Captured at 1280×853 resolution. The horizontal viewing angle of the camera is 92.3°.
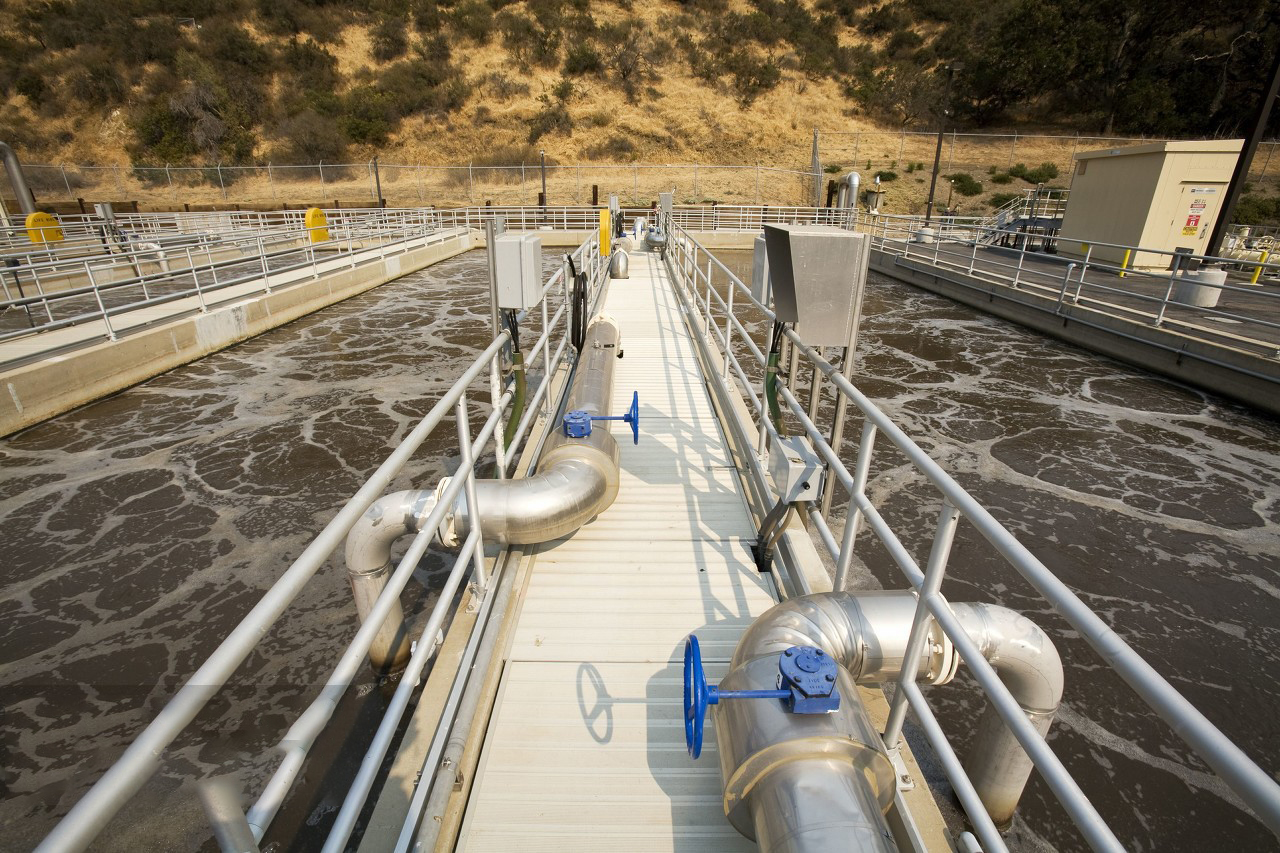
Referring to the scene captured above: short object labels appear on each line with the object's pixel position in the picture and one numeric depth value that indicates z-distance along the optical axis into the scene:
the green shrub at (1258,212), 25.95
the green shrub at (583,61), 48.78
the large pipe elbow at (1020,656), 2.43
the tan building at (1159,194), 14.94
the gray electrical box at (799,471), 3.30
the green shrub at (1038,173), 36.09
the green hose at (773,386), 4.34
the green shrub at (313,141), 44.12
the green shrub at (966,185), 36.25
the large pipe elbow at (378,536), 3.22
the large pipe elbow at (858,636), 2.35
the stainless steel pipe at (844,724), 1.80
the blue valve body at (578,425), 4.11
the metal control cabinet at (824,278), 3.20
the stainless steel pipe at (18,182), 19.48
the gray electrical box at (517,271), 4.27
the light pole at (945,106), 24.60
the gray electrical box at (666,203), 20.16
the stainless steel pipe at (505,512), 3.25
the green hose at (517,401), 4.64
